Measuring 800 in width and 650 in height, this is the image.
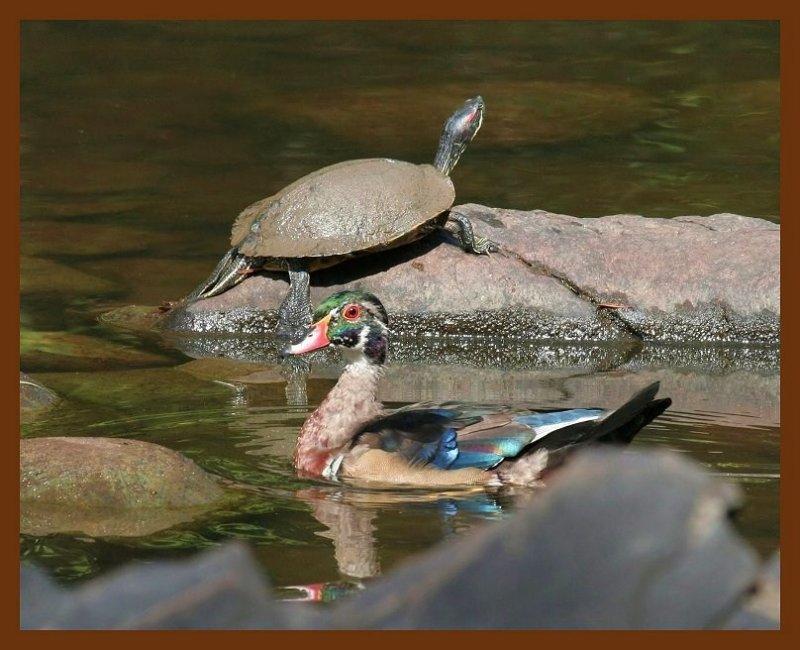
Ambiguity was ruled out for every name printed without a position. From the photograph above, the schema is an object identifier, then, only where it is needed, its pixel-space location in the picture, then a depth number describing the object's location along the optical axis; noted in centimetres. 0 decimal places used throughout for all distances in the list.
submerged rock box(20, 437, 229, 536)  1248
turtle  2023
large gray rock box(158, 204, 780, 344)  1983
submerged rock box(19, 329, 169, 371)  1856
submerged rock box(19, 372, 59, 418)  1616
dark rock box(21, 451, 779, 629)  710
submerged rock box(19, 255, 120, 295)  2211
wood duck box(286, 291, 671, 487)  1360
